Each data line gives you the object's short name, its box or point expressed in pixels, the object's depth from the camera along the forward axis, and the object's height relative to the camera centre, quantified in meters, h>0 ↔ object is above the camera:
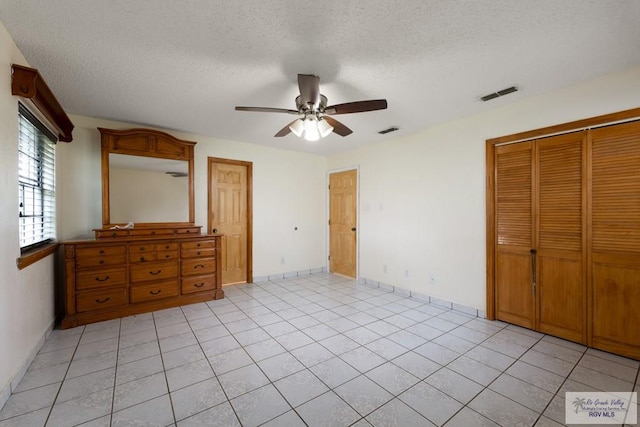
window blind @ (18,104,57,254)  2.28 +0.31
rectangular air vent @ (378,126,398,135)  3.72 +1.19
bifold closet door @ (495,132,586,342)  2.55 -0.24
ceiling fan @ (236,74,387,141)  2.12 +0.88
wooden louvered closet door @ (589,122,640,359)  2.25 -0.24
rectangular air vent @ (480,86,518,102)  2.57 +1.19
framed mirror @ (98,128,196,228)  3.40 +0.48
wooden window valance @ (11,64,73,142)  1.91 +0.97
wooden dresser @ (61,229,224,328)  2.94 -0.75
